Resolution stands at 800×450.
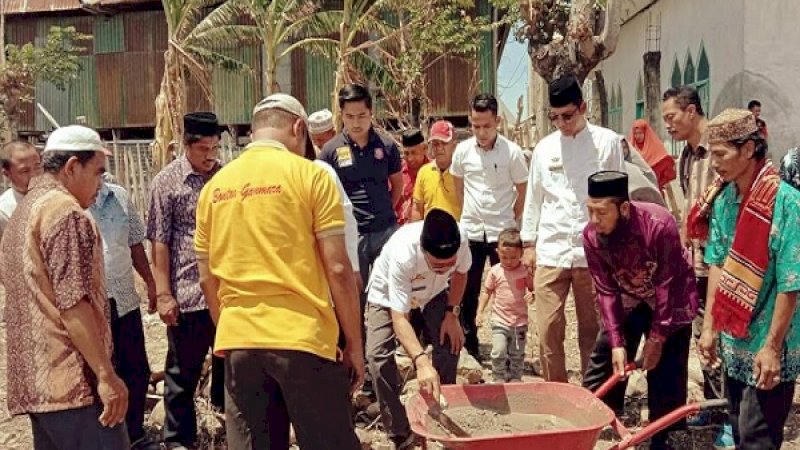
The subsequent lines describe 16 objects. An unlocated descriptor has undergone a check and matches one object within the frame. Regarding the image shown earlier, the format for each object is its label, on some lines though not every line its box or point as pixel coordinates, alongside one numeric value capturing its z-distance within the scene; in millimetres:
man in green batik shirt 3064
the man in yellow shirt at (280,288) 3006
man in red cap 6551
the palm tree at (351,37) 13961
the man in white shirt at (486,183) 6062
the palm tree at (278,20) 14961
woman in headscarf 6504
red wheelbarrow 3158
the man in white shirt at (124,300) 4590
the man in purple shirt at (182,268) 4621
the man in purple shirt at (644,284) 3883
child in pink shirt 5777
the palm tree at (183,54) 12078
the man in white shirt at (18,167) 4805
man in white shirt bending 4020
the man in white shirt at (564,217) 4836
